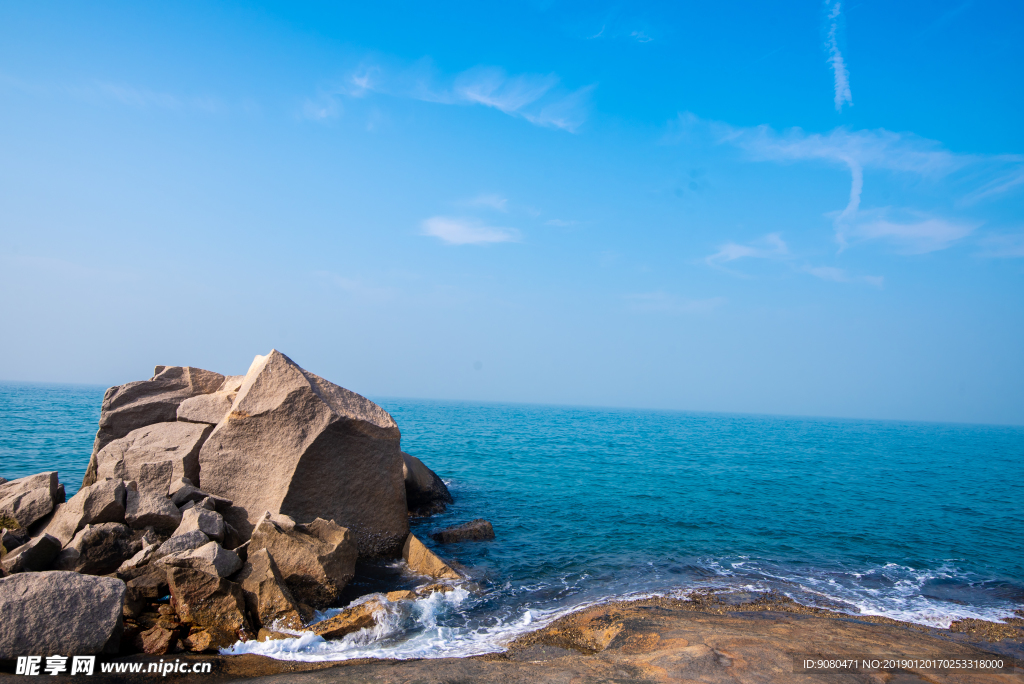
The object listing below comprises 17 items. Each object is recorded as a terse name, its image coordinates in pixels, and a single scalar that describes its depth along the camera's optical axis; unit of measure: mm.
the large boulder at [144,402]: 13906
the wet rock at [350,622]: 7992
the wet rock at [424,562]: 11305
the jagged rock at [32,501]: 9992
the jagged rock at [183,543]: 8609
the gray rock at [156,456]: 11430
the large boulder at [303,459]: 11523
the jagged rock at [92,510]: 9266
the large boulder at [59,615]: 6285
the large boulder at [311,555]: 9133
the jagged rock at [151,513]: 9555
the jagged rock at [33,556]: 7992
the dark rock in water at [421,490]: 17703
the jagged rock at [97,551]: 8602
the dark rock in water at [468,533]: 14430
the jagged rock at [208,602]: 7578
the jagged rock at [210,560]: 7828
